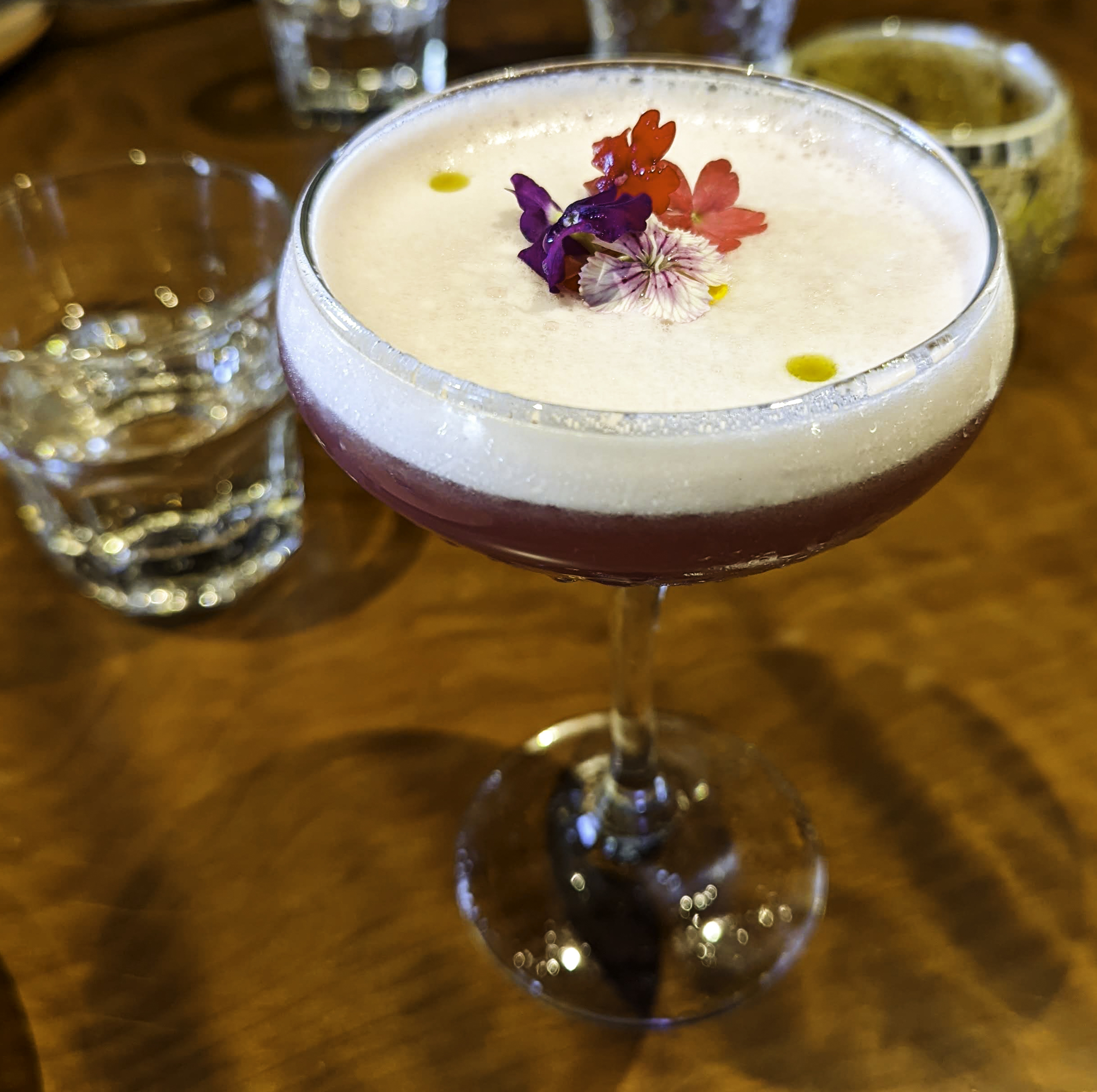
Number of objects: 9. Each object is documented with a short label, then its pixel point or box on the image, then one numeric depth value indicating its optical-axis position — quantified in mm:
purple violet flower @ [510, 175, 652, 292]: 156
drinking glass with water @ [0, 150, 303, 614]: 249
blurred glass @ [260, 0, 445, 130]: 362
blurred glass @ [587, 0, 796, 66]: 358
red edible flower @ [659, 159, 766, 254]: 167
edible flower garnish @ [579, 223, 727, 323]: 155
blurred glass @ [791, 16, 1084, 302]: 258
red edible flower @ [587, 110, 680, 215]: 163
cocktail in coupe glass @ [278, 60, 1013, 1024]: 137
